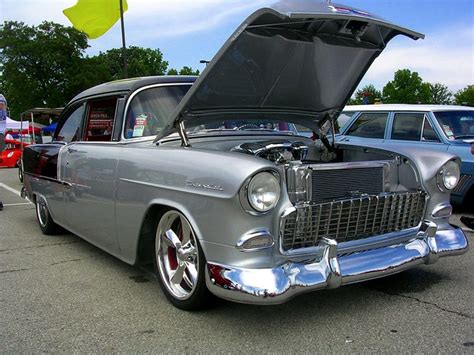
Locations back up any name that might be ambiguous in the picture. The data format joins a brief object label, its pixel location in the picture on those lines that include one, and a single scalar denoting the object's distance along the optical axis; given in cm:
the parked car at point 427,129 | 627
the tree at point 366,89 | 5838
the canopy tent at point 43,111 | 1375
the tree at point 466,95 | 6556
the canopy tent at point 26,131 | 2100
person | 814
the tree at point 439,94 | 6798
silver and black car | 275
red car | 1700
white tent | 2458
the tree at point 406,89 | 6381
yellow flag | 1020
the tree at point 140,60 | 5326
